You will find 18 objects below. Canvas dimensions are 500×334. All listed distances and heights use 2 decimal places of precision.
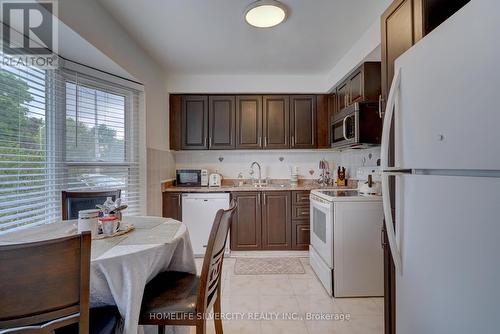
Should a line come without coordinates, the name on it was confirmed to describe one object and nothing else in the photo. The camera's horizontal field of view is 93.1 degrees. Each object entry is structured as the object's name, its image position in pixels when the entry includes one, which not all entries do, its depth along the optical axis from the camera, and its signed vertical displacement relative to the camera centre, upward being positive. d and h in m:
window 1.54 +0.24
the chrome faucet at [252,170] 3.61 -0.01
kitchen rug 2.63 -1.14
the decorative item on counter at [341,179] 3.26 -0.15
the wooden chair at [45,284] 0.70 -0.36
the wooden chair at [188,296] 1.12 -0.64
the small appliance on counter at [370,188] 2.29 -0.20
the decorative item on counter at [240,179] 3.58 -0.16
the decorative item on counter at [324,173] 3.51 -0.08
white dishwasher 3.04 -0.56
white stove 2.12 -0.71
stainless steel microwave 2.28 +0.42
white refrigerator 0.64 -0.03
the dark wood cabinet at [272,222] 3.08 -0.70
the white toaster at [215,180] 3.42 -0.16
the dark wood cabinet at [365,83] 2.34 +0.87
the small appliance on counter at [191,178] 3.41 -0.13
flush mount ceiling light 1.79 +1.22
